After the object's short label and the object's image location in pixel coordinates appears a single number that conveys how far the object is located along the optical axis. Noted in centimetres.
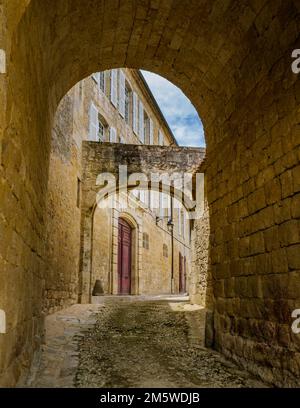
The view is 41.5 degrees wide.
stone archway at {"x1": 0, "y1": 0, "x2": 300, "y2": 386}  242
